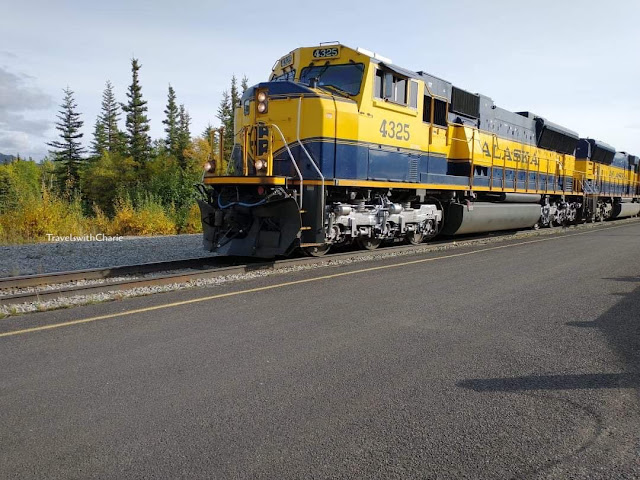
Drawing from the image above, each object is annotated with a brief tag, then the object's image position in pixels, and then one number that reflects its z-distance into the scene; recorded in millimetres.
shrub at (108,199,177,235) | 18109
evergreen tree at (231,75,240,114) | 75062
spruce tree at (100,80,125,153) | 70438
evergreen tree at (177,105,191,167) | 65000
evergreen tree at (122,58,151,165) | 59844
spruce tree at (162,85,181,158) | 72225
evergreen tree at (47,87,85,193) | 62125
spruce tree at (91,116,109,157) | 70081
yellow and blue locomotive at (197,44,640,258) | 8844
